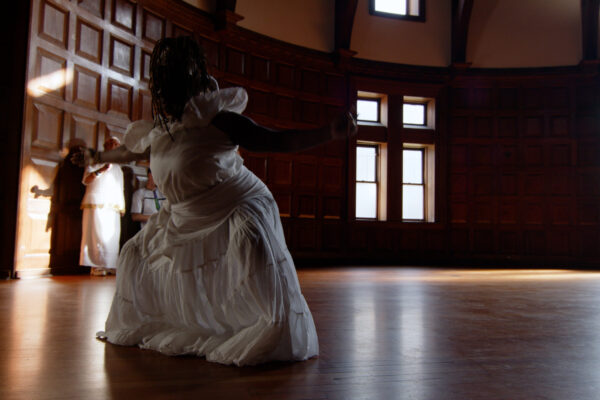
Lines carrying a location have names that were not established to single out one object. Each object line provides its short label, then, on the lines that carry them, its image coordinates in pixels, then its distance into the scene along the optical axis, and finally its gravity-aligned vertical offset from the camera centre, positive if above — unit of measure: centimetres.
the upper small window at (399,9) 960 +461
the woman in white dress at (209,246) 168 -6
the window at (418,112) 982 +253
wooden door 487 +154
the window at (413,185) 970 +100
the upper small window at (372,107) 959 +255
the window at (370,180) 944 +104
